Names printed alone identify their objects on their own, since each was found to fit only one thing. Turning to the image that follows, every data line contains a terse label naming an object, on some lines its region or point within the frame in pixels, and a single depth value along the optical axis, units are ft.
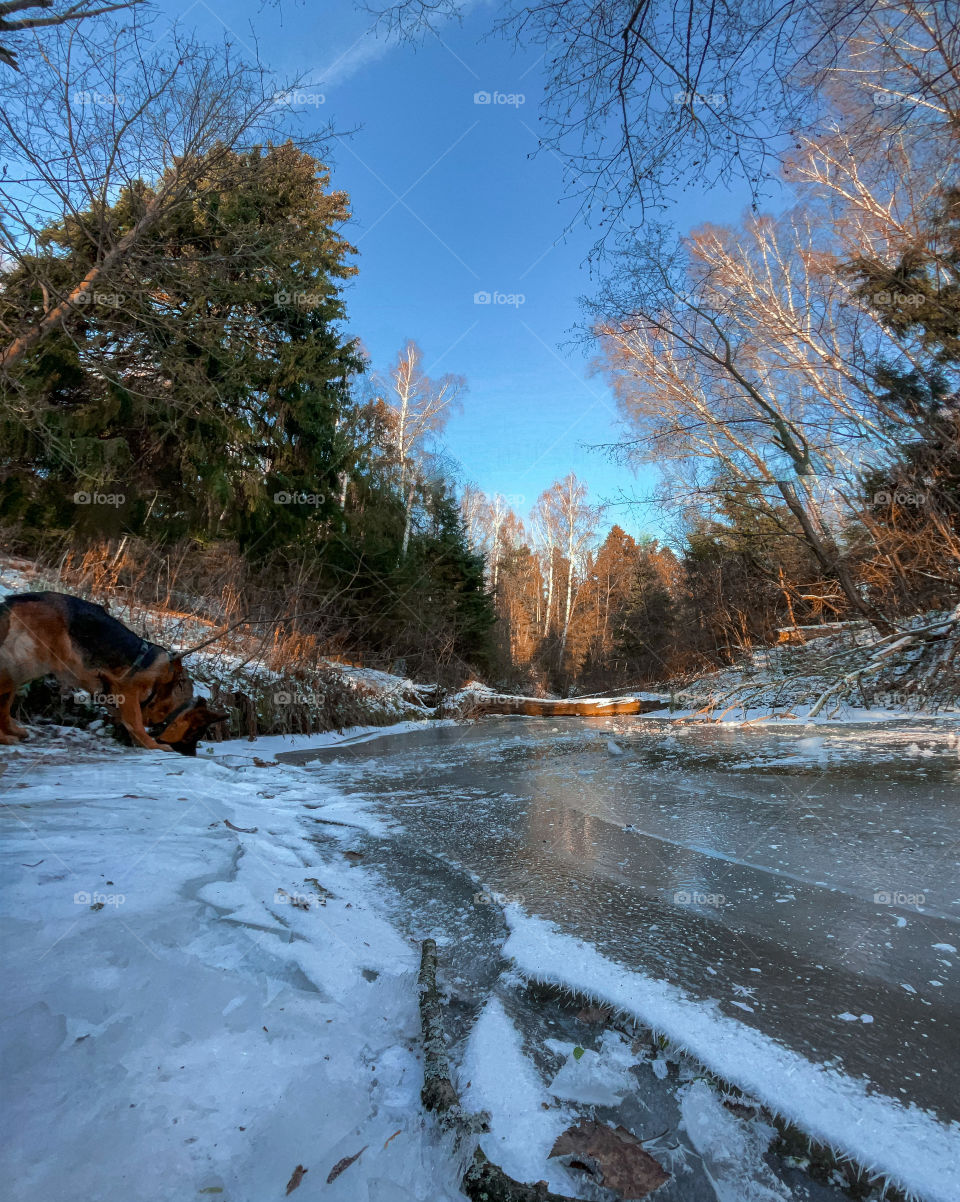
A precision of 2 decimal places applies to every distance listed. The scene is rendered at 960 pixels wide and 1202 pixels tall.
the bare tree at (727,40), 8.83
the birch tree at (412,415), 65.67
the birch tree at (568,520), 99.50
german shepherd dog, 13.01
